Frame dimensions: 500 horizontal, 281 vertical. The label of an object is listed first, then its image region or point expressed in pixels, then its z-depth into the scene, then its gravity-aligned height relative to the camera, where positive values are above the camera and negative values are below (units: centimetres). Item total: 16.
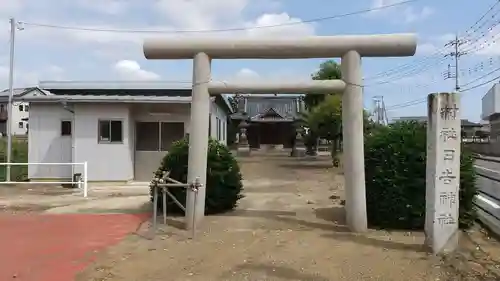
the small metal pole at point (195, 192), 865 -84
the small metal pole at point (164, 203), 921 -109
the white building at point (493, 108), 3576 +310
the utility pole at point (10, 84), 1983 +247
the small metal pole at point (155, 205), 853 -102
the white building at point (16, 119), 4786 +238
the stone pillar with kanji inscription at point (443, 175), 709 -39
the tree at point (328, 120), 2323 +123
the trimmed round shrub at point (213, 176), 1059 -65
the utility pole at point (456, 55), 3778 +704
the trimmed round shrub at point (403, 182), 877 -61
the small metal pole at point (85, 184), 1451 -115
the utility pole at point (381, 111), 4242 +312
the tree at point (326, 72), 2798 +414
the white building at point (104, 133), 1770 +41
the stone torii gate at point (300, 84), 882 +117
